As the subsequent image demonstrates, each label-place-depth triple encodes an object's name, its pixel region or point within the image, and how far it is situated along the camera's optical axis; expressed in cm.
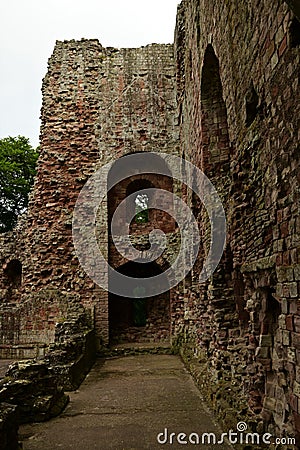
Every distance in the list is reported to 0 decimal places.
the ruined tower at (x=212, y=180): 398
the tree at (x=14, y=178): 2533
